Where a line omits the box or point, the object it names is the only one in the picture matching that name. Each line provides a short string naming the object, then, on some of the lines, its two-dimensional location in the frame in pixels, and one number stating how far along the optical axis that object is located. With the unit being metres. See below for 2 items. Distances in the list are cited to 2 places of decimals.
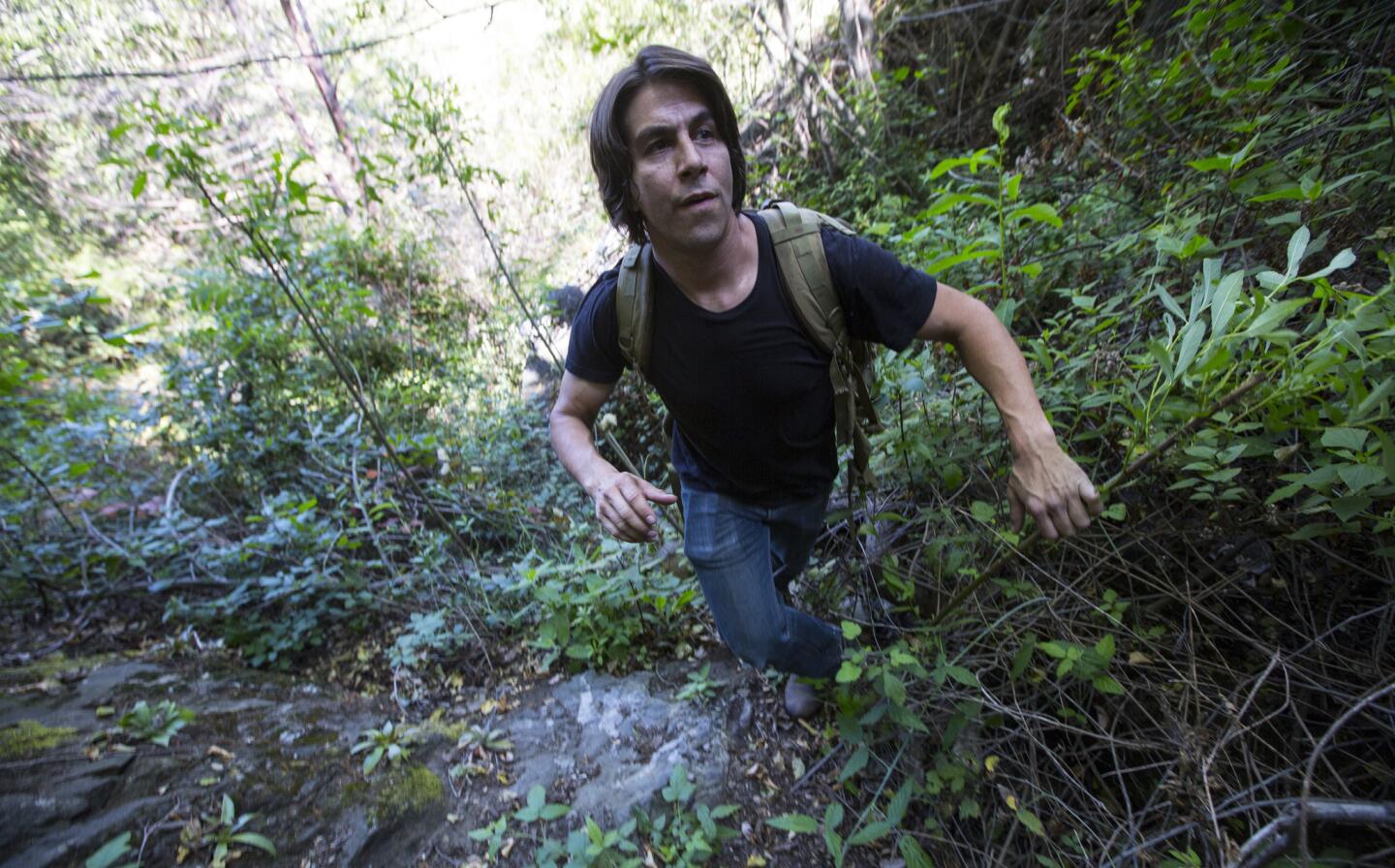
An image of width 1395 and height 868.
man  1.60
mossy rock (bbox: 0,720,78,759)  2.10
